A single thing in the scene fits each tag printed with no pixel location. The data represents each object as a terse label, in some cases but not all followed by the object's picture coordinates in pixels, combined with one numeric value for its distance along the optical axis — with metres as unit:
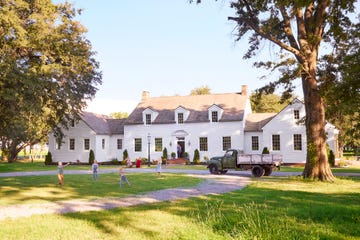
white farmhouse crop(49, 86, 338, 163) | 38.31
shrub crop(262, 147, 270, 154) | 37.24
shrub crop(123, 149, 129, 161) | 43.78
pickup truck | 23.78
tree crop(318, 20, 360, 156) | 16.19
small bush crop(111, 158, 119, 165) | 43.59
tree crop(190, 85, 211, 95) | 77.69
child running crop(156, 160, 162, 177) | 23.56
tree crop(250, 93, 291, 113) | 66.12
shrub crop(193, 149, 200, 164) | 40.65
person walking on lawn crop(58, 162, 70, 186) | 18.33
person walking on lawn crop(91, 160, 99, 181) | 21.55
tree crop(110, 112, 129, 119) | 103.62
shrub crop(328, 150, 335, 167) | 34.12
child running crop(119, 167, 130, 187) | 17.78
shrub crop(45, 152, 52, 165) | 44.22
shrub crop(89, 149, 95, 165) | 43.09
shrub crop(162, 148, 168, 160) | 42.22
